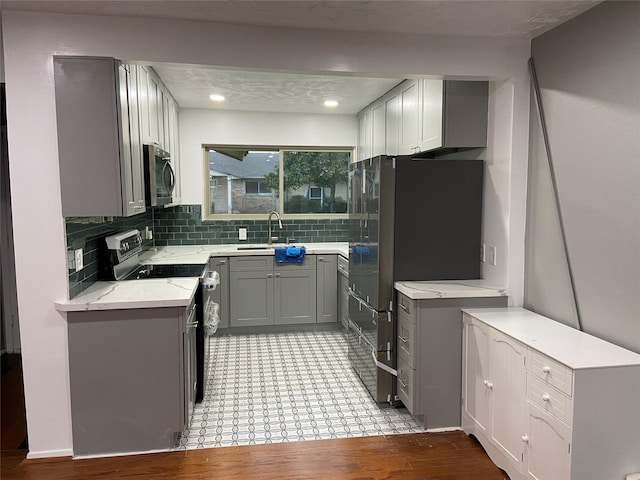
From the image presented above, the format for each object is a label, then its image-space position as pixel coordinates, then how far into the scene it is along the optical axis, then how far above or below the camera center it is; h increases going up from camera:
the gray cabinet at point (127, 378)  2.43 -0.98
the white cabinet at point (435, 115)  2.95 +0.63
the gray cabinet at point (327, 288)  4.77 -0.93
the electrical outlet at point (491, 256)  2.97 -0.37
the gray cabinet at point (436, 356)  2.76 -0.98
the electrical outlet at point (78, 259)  2.58 -0.33
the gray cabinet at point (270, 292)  4.62 -0.95
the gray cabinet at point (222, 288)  4.53 -0.89
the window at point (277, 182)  5.23 +0.25
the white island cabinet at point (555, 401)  1.84 -0.91
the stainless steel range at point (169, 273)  3.04 -0.52
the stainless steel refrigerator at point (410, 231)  2.93 -0.20
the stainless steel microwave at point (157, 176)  3.08 +0.20
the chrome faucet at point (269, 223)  5.20 -0.25
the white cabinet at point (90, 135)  2.31 +0.37
